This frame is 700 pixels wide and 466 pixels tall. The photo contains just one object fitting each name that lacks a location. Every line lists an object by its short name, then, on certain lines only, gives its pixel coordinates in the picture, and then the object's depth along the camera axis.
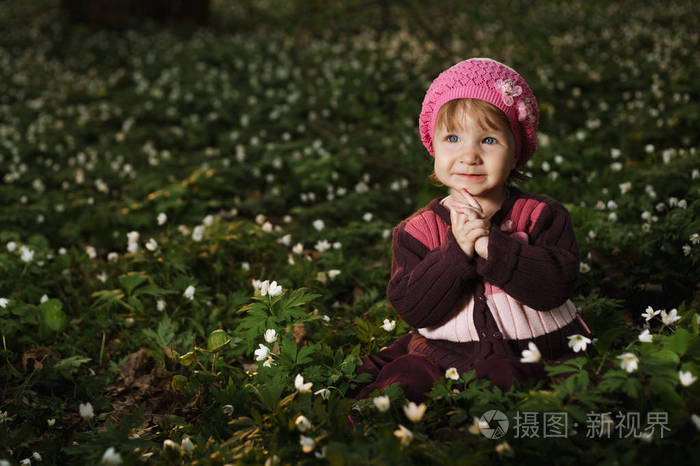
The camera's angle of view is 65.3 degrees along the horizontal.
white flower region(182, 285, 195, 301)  4.10
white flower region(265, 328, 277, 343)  2.90
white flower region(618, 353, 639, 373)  2.14
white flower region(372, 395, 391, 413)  2.23
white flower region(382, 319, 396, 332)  3.37
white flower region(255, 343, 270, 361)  2.89
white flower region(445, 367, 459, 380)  2.48
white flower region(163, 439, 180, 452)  2.39
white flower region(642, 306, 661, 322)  2.86
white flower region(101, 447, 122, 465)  2.13
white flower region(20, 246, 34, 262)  4.52
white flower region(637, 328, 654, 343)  2.31
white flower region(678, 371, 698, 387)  2.08
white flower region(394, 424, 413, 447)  2.08
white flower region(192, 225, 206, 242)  4.71
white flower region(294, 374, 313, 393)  2.49
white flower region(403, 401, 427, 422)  2.12
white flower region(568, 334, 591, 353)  2.36
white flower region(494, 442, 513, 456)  2.03
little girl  2.45
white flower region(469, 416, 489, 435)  2.16
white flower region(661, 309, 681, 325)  2.72
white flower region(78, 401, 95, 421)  2.79
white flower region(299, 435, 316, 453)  2.14
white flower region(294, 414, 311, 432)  2.29
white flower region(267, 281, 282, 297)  3.01
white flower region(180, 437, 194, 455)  2.38
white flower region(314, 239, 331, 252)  4.58
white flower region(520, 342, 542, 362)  2.17
